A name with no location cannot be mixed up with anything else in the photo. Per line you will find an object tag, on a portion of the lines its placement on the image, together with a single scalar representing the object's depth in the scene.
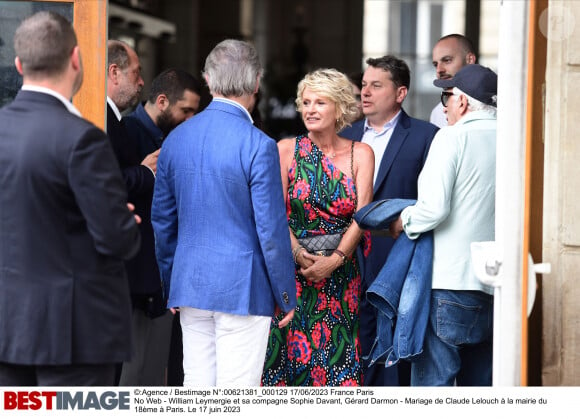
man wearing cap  8.04
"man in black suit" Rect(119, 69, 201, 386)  9.35
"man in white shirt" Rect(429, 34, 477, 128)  11.87
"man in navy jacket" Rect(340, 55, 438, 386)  10.56
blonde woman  9.05
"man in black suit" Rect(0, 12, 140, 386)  6.20
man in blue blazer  7.67
